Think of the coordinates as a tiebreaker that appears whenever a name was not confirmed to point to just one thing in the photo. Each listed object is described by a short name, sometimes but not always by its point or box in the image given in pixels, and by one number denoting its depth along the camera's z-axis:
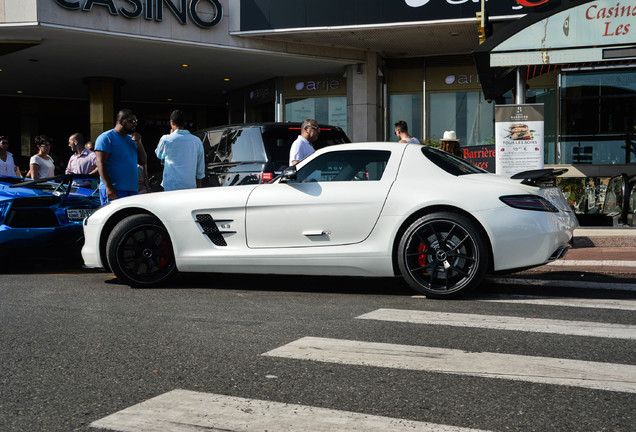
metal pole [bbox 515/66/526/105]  11.83
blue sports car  8.24
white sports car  5.97
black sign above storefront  16.11
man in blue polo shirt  8.02
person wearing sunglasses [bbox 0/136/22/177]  11.88
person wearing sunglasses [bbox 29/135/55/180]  11.49
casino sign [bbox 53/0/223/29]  16.05
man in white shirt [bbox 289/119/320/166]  8.52
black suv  9.57
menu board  10.80
